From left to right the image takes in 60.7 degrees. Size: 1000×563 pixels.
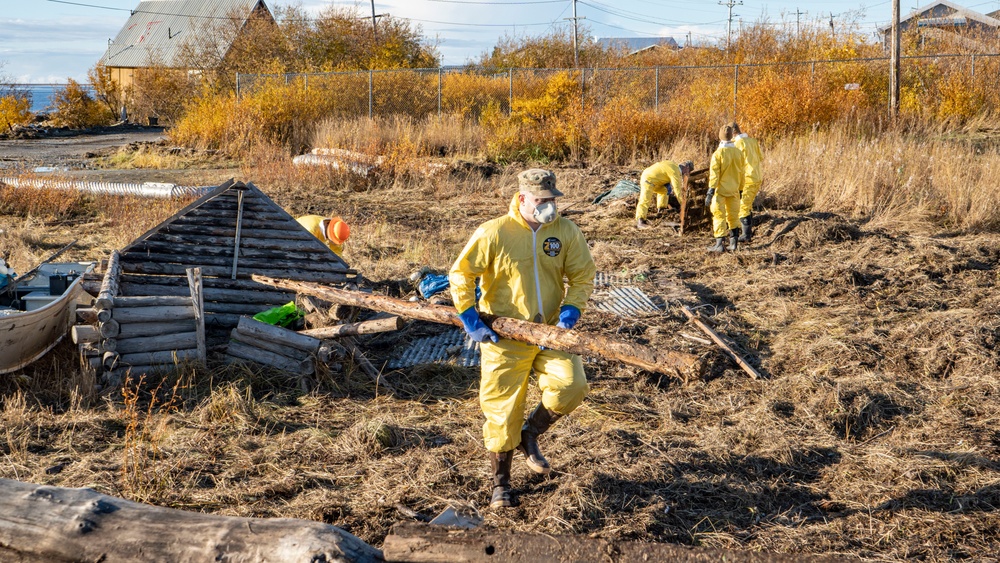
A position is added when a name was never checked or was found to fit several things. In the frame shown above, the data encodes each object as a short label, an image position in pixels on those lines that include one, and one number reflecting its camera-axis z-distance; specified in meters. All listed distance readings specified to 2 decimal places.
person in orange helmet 7.88
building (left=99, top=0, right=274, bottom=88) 45.81
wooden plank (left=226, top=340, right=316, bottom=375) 6.47
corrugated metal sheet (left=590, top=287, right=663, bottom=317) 8.05
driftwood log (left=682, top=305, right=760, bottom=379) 6.63
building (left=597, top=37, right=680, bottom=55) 38.12
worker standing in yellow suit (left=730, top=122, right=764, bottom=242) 11.28
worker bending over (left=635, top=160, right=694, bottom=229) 12.74
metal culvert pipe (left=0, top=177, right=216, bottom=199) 14.76
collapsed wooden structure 6.54
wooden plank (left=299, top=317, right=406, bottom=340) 6.20
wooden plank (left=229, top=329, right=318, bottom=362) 6.59
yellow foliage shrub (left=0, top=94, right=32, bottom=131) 32.09
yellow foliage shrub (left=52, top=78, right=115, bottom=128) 35.53
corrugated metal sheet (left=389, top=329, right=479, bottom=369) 7.07
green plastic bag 7.02
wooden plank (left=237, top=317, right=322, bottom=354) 6.52
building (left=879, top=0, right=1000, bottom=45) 29.79
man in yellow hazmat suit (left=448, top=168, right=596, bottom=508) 4.34
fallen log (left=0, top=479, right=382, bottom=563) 2.95
